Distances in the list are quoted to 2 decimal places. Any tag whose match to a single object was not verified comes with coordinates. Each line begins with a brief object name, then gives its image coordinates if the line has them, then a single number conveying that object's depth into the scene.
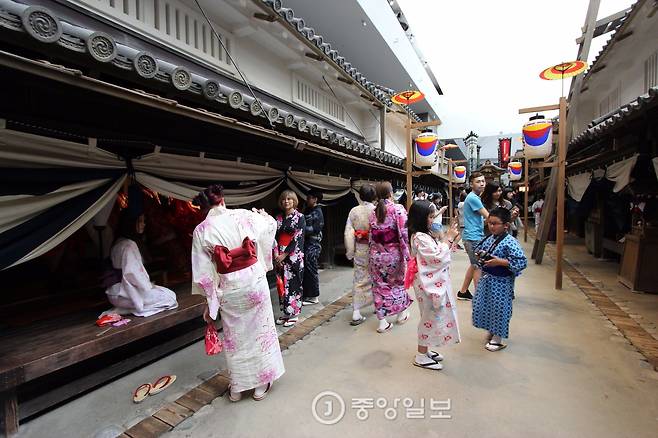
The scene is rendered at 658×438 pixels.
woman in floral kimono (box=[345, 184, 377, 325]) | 5.03
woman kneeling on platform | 3.73
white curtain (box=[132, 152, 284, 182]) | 3.60
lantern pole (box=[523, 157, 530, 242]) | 13.23
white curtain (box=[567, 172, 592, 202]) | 9.27
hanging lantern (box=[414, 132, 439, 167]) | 8.16
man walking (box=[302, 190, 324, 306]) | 5.84
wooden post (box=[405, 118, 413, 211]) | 7.03
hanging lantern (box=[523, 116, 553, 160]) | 7.62
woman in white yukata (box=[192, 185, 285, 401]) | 3.08
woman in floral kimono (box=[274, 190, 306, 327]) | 5.08
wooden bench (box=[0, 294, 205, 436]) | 2.67
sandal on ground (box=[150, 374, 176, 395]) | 3.30
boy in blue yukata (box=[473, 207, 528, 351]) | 3.84
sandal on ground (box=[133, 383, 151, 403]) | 3.15
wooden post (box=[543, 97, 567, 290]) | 6.39
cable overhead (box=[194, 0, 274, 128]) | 3.88
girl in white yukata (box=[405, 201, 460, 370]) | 3.52
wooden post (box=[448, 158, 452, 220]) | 17.48
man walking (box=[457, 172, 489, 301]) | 5.56
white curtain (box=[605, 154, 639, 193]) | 6.39
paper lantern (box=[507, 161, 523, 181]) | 17.45
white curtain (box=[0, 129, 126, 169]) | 2.52
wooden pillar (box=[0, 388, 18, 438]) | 2.62
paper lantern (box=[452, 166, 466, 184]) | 21.26
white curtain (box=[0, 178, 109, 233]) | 2.54
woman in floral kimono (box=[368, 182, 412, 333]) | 4.68
